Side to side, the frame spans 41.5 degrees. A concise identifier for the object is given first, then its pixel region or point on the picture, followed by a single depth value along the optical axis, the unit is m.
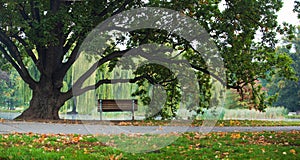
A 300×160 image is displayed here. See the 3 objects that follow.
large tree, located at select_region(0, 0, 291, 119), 13.84
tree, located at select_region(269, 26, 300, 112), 39.38
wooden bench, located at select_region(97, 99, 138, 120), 16.36
